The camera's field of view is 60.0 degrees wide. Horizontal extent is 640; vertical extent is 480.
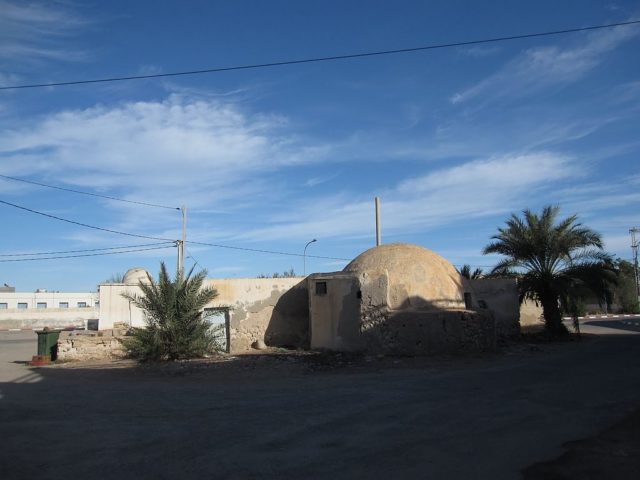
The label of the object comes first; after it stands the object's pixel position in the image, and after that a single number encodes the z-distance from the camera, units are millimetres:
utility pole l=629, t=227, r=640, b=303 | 55962
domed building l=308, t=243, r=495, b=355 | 17703
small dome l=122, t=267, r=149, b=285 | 33094
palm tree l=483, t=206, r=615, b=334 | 23766
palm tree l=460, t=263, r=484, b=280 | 31141
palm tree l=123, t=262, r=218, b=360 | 17891
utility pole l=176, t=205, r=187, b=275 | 33366
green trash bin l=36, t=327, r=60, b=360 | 19312
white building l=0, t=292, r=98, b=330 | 56562
